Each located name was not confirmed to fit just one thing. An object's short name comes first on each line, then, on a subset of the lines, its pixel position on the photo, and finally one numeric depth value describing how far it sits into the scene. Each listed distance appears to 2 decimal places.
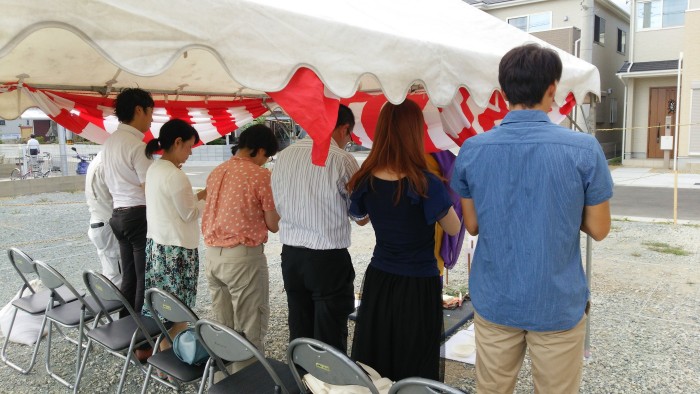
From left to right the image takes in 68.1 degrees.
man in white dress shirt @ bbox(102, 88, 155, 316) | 3.15
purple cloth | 2.98
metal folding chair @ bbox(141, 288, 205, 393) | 2.40
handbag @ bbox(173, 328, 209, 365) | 2.45
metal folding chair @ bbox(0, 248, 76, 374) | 3.28
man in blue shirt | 1.67
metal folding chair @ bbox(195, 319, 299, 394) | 2.04
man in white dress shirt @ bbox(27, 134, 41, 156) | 15.88
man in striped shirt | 2.53
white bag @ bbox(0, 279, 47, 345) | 3.78
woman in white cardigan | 2.92
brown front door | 17.48
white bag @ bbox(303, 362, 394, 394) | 1.88
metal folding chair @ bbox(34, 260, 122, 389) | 2.98
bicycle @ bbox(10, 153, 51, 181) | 15.34
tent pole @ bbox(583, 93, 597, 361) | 3.40
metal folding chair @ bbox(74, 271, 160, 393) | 2.71
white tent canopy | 1.49
